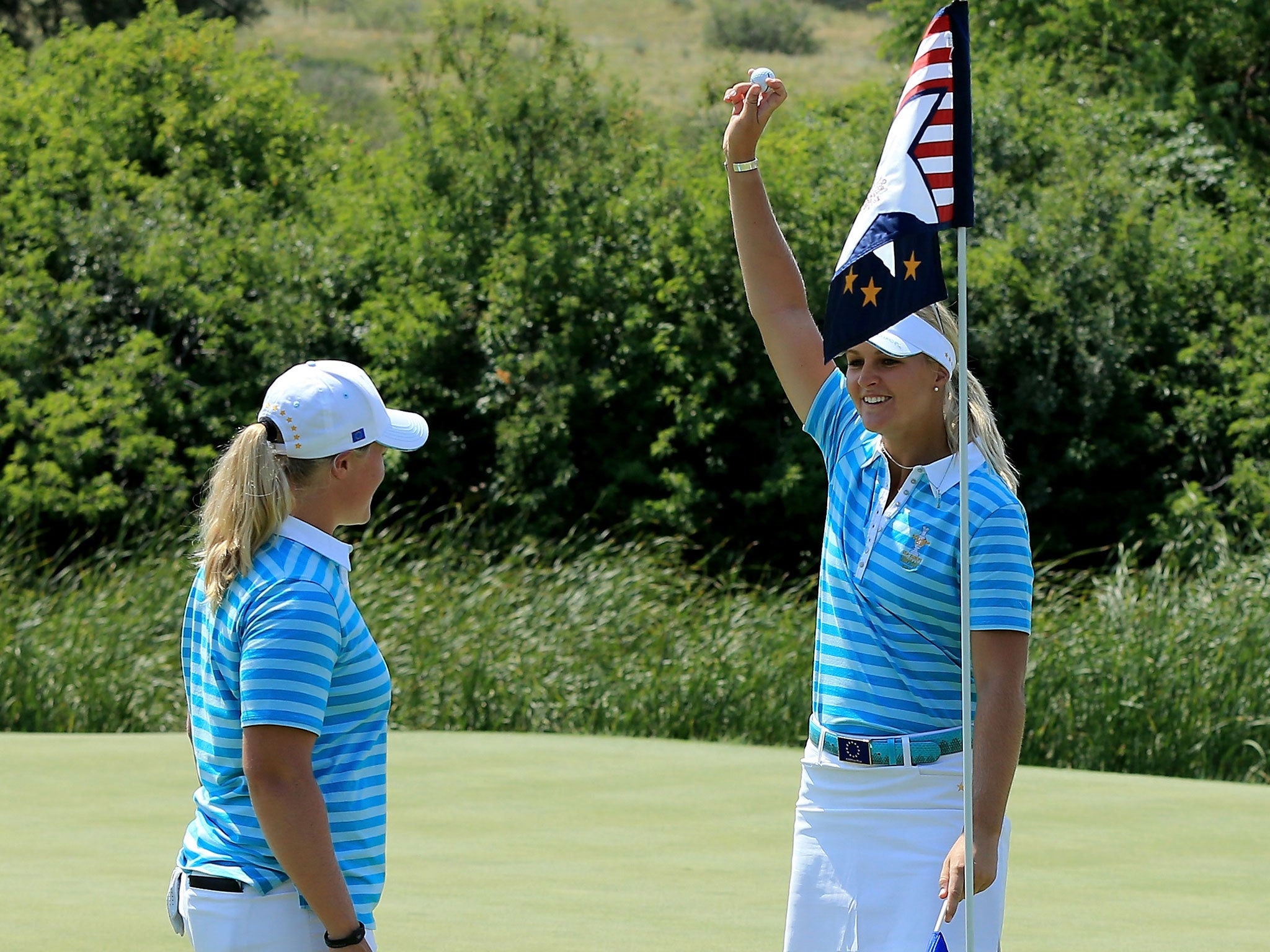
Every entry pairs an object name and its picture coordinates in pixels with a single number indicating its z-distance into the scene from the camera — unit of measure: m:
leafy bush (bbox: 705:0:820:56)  134.12
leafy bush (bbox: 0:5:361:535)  36.62
